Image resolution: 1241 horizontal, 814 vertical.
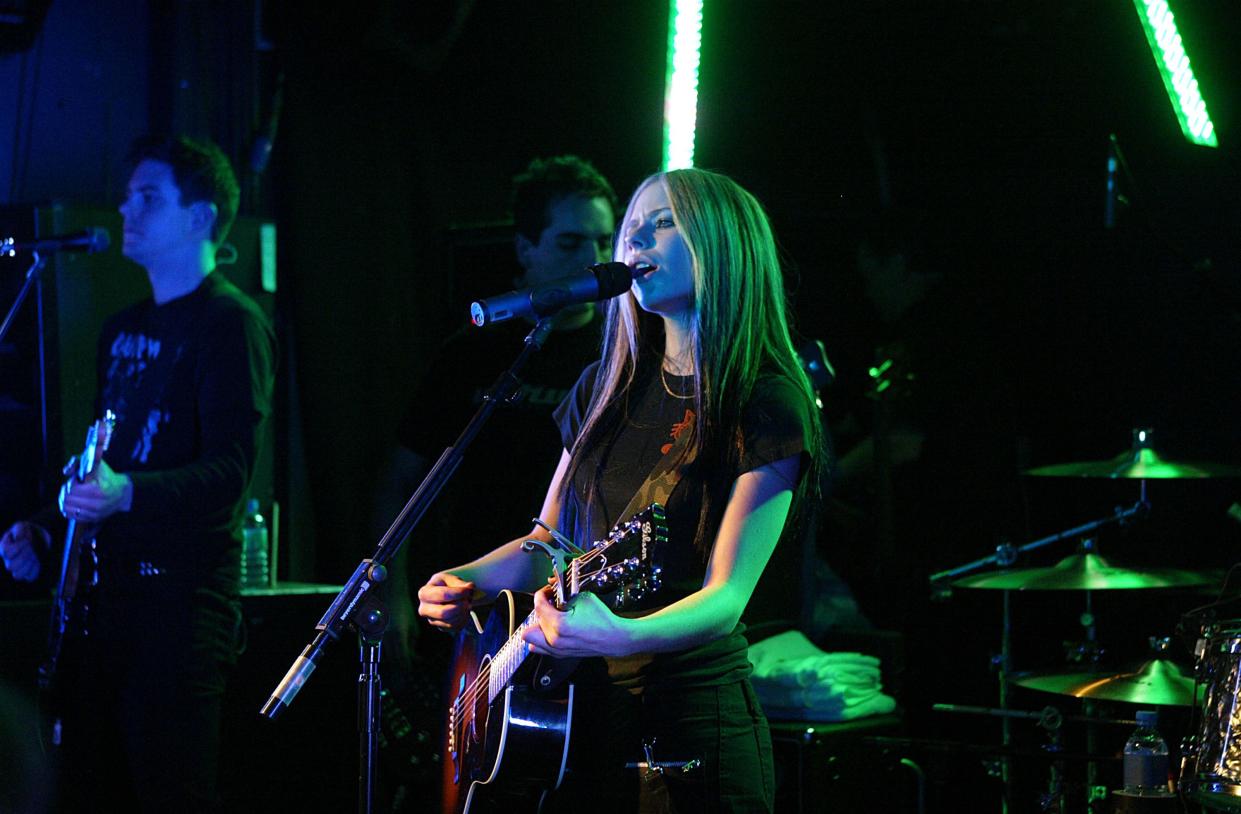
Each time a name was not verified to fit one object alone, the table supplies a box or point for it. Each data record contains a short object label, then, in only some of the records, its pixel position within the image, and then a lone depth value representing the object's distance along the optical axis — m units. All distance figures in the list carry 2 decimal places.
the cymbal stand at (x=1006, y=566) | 4.30
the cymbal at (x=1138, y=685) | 3.57
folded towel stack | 4.11
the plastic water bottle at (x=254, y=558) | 4.88
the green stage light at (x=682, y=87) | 5.04
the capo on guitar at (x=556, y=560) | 2.30
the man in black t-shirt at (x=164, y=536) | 3.65
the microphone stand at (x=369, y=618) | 2.65
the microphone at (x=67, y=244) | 4.04
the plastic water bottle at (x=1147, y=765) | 3.60
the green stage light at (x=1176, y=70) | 4.45
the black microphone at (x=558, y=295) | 2.58
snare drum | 3.00
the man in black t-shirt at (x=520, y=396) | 4.15
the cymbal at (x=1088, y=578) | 3.78
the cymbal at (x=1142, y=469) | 3.89
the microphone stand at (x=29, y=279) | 4.01
